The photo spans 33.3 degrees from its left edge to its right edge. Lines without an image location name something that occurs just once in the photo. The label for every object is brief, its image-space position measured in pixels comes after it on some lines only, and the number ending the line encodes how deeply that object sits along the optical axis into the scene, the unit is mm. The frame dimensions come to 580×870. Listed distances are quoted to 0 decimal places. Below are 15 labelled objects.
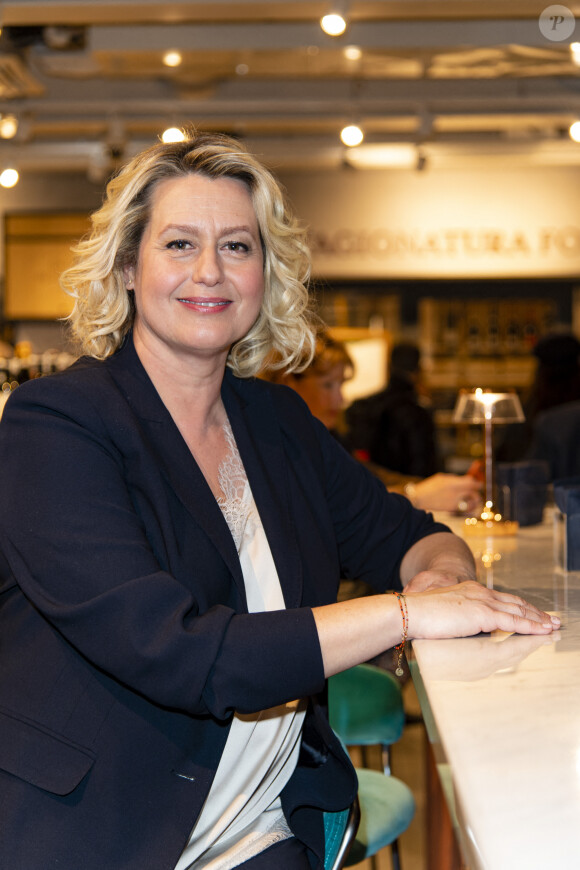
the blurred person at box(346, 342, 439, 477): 5195
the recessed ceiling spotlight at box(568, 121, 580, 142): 5305
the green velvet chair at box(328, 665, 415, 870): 2412
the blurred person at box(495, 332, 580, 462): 4402
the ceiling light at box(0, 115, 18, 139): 5707
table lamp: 2928
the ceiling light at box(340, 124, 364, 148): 5648
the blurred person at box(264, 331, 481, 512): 3848
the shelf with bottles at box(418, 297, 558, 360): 8016
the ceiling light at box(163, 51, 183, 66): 5855
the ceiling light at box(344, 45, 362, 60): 5477
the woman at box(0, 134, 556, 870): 1264
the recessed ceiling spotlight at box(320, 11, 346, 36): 4426
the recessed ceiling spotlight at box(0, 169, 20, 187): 5656
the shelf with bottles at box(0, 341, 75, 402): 4113
